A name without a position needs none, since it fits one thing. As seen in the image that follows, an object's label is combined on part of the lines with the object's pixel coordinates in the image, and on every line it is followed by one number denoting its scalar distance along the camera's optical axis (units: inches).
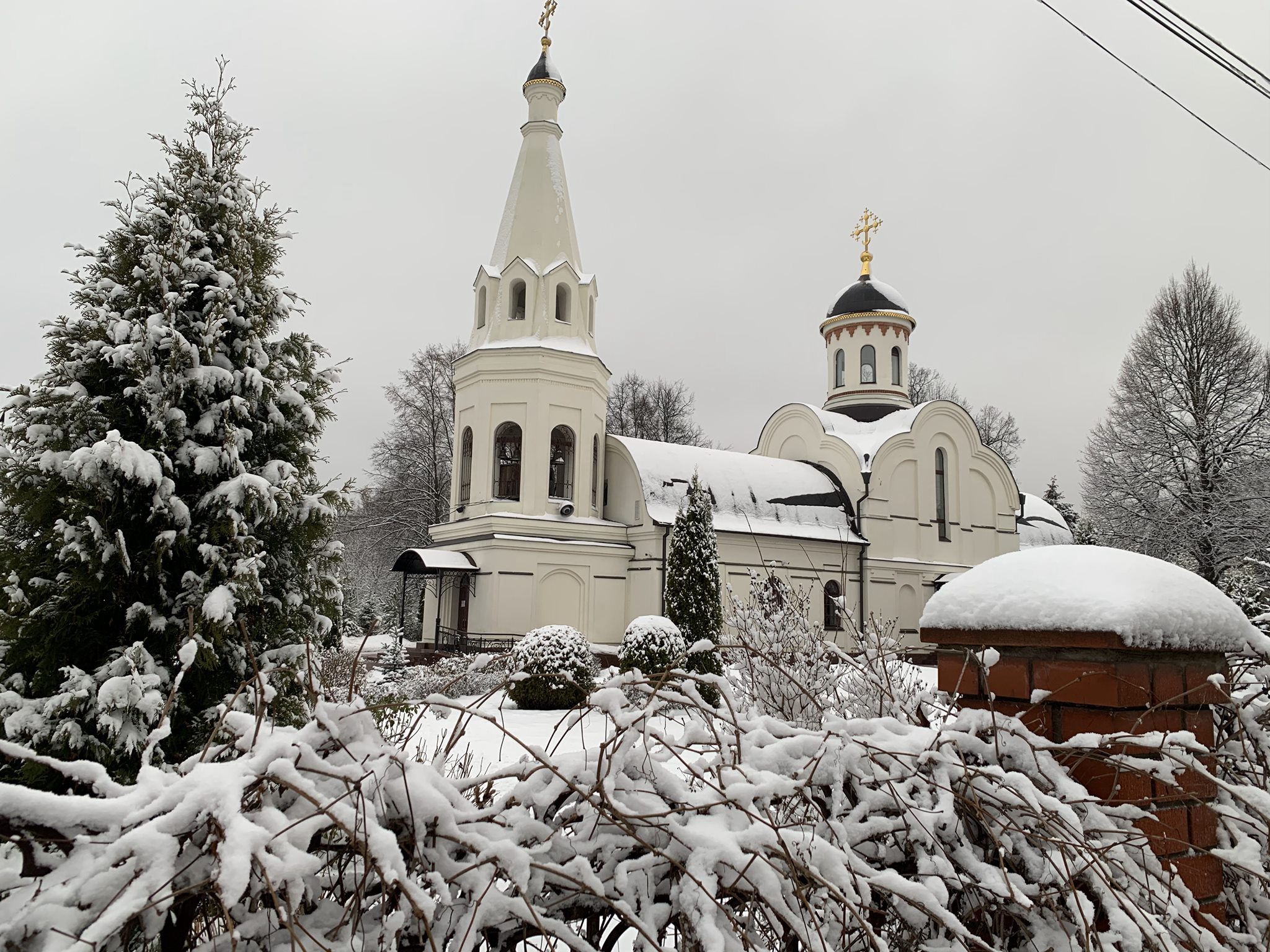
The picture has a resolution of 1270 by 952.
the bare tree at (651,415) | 1775.3
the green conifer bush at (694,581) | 642.8
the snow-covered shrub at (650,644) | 552.7
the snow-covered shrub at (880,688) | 79.8
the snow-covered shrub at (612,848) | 37.8
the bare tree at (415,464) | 1375.5
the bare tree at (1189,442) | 899.4
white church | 866.1
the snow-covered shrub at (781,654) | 295.9
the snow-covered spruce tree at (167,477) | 208.2
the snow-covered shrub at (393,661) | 742.5
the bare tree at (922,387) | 1865.2
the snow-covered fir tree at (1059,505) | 2102.6
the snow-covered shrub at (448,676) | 567.8
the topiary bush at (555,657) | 509.0
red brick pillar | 72.1
